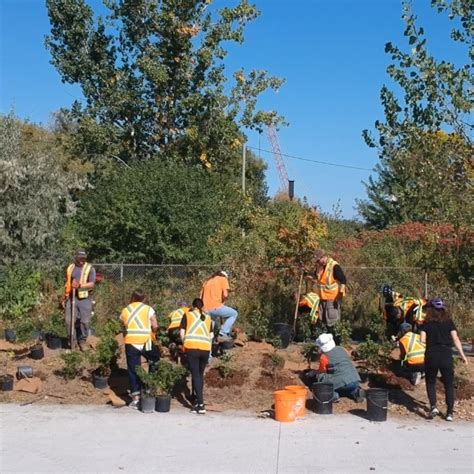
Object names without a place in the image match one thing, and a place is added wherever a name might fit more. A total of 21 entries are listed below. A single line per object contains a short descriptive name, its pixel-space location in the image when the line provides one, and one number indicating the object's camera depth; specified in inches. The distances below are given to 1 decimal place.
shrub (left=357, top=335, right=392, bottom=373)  446.0
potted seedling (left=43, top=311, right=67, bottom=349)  526.9
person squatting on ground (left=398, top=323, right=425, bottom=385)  428.5
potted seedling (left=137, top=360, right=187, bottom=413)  398.3
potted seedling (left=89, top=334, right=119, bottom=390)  440.8
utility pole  1483.6
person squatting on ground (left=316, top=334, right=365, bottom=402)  413.4
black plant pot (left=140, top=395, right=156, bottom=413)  397.4
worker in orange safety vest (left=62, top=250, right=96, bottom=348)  523.8
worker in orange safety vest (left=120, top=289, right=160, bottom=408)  409.4
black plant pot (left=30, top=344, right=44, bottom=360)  493.4
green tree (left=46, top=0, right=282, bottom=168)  901.2
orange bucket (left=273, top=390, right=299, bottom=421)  379.2
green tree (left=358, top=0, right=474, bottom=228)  490.6
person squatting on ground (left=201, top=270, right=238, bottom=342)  510.0
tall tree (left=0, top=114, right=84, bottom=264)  655.1
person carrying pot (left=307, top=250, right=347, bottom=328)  529.0
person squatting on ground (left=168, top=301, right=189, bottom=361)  485.1
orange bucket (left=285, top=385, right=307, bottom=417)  384.5
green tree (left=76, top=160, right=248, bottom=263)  684.7
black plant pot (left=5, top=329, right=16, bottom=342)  537.3
